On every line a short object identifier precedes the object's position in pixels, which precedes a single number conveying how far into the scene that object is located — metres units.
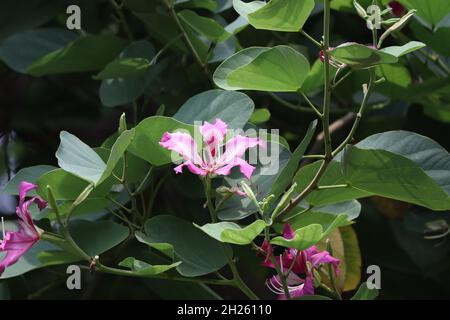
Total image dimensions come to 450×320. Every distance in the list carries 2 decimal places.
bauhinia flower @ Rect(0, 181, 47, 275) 1.10
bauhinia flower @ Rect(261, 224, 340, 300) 1.15
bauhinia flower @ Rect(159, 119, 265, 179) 1.08
